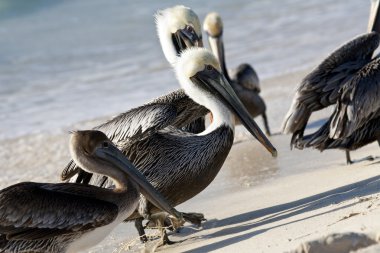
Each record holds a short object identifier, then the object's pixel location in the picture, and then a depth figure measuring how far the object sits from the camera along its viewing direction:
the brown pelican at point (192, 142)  12.80
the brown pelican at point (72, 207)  10.73
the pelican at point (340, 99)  14.48
